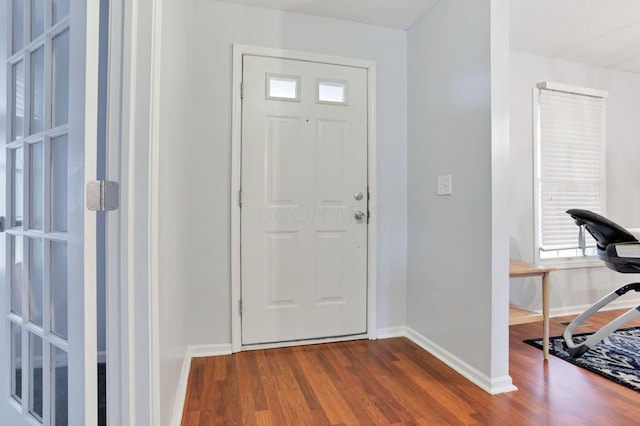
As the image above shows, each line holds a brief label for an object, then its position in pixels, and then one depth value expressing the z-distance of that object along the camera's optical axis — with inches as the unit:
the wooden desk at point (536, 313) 80.2
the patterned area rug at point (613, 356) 75.9
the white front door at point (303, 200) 91.0
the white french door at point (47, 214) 33.4
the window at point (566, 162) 119.0
